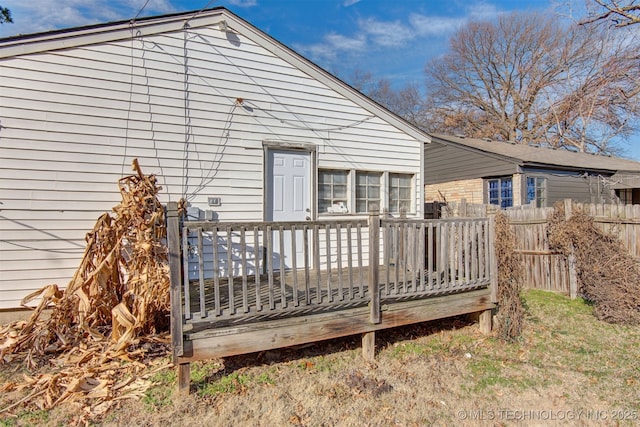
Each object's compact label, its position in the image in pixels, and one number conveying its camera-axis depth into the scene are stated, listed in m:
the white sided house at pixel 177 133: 4.46
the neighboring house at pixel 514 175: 11.66
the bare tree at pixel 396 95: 26.27
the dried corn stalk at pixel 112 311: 3.64
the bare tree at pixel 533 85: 19.47
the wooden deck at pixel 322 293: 3.16
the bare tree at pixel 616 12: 10.70
